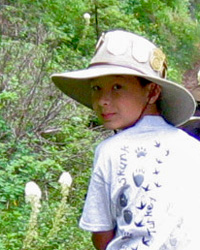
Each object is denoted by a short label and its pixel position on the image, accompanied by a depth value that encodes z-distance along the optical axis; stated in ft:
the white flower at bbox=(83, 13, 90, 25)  28.30
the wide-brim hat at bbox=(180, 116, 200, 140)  11.53
